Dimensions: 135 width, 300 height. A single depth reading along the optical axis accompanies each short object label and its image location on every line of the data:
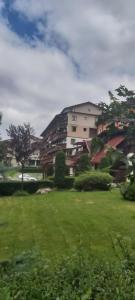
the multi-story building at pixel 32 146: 23.78
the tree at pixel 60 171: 15.65
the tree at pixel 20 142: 24.22
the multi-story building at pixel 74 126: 36.22
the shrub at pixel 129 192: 10.21
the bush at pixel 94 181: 13.69
